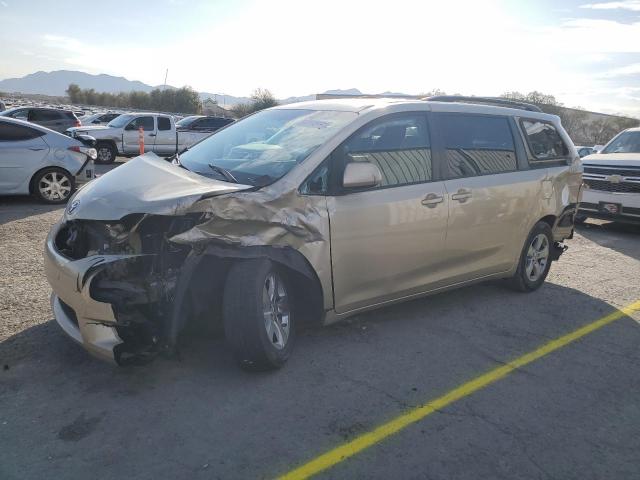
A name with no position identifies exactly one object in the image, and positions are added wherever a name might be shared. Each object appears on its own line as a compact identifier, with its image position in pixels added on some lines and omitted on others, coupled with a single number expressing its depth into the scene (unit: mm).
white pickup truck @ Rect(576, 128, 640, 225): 9433
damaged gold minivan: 3434
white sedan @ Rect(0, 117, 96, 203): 9297
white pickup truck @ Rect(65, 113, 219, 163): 18266
